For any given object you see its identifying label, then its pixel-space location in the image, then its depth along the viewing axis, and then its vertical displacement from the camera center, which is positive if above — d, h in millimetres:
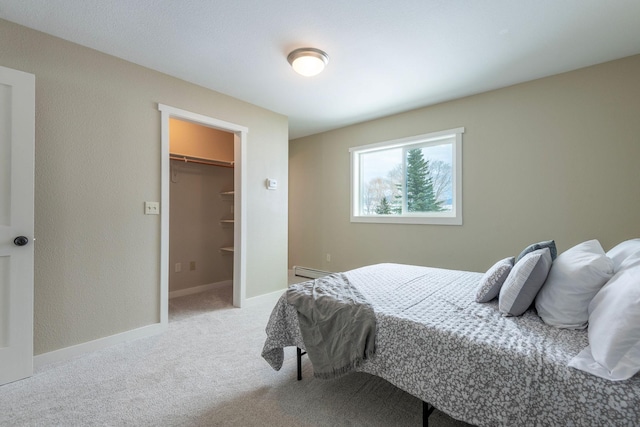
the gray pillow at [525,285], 1476 -362
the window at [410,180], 3447 +466
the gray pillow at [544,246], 1772 -210
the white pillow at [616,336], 966 -433
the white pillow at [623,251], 1519 -206
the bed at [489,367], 971 -603
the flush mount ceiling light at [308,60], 2303 +1263
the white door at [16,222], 1839 -54
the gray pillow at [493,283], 1667 -403
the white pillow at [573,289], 1307 -352
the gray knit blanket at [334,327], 1502 -629
